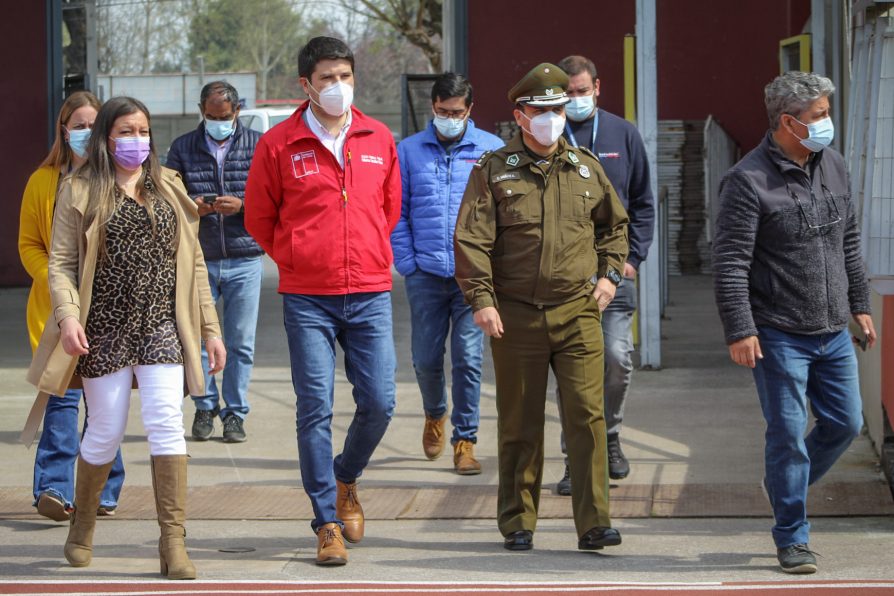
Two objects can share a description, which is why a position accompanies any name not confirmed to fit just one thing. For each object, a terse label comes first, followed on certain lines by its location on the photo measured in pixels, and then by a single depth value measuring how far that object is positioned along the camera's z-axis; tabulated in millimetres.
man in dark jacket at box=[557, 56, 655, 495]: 11543
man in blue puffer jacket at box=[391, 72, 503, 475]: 12672
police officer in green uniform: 10010
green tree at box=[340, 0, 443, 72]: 53167
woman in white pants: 9494
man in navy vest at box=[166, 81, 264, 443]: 14134
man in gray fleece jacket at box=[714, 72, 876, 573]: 9338
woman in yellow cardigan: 10851
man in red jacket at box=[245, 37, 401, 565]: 9970
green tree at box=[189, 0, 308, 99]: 117244
